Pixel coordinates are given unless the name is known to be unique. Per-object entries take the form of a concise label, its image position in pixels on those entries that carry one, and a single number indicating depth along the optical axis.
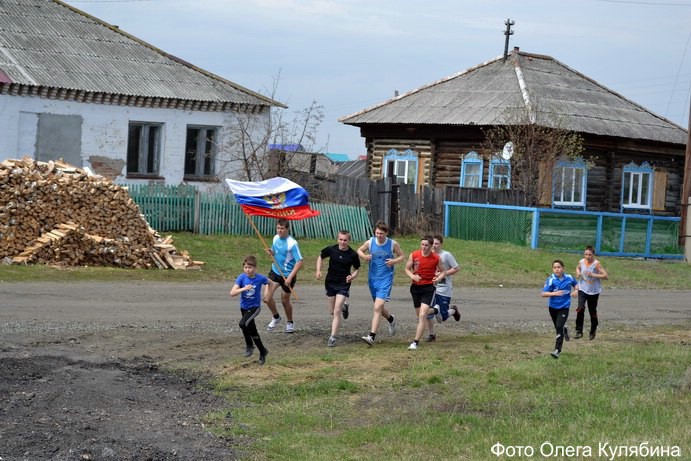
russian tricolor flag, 19.17
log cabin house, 39.94
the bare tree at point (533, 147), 36.44
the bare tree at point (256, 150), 35.34
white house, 32.84
